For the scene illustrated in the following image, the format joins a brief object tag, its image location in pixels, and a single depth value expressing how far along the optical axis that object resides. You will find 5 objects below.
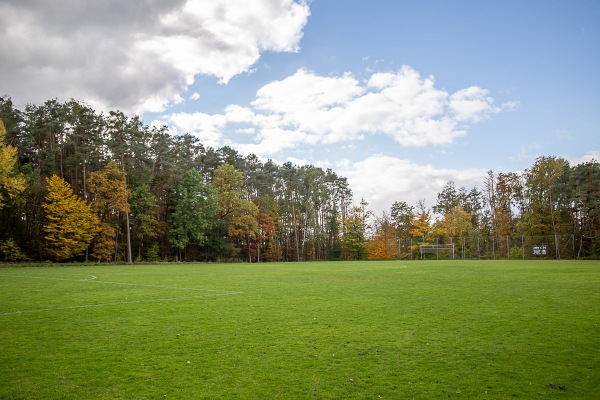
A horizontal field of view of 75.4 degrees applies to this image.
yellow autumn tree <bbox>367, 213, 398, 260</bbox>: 67.44
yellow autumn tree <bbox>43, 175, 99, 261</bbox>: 41.59
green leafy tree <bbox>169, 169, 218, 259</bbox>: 53.19
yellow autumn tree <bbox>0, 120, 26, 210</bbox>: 32.59
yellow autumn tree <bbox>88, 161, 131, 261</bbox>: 45.72
